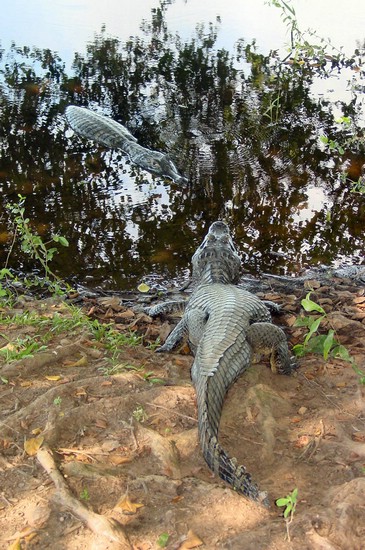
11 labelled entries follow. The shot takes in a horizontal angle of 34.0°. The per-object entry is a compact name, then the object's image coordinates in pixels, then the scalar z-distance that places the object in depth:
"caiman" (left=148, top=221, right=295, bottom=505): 2.72
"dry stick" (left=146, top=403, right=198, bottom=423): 3.03
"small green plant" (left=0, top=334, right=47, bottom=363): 3.38
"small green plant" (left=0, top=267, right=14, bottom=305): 4.45
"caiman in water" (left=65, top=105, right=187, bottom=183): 7.41
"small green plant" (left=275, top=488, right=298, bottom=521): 2.28
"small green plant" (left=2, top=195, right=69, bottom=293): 4.65
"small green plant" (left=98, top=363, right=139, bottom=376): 3.37
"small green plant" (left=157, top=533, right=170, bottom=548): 2.21
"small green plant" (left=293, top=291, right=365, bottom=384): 2.95
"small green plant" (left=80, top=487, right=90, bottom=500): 2.40
